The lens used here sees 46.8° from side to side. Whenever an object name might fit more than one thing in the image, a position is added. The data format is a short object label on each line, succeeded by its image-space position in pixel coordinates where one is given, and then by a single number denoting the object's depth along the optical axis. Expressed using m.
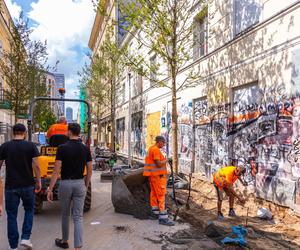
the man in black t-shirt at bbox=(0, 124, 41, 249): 5.08
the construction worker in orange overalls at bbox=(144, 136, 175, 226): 7.18
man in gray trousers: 5.00
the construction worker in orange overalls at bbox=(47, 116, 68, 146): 8.01
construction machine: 7.20
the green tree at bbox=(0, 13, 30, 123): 21.23
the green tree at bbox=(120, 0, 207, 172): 11.12
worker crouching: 7.47
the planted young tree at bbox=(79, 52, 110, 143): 28.92
